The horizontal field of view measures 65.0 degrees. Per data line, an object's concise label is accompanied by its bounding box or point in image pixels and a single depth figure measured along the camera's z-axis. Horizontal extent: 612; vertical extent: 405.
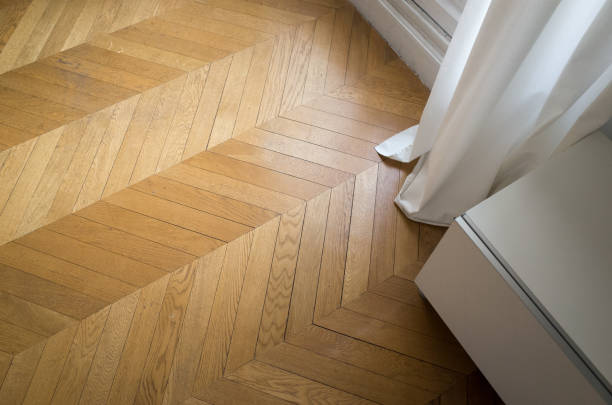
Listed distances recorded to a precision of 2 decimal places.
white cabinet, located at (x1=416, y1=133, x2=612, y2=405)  0.85
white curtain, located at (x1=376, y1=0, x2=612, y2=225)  0.93
